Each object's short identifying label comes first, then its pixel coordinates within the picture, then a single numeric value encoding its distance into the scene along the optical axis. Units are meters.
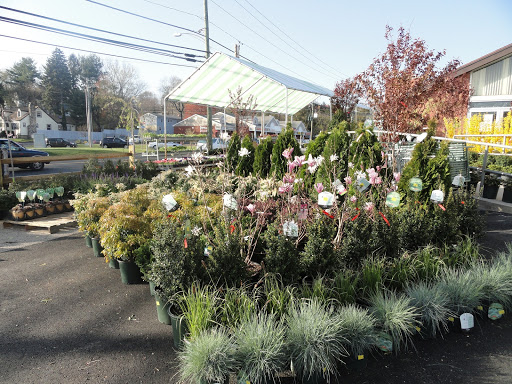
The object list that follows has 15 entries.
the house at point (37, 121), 51.25
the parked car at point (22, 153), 15.98
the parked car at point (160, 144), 37.22
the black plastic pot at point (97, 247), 4.40
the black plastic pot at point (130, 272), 3.61
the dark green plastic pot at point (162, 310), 2.69
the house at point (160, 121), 59.34
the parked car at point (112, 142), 38.34
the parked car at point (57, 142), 38.09
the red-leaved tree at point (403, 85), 5.92
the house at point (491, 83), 11.95
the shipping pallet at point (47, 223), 5.67
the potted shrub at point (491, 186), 7.20
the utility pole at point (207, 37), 17.25
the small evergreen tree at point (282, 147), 6.44
